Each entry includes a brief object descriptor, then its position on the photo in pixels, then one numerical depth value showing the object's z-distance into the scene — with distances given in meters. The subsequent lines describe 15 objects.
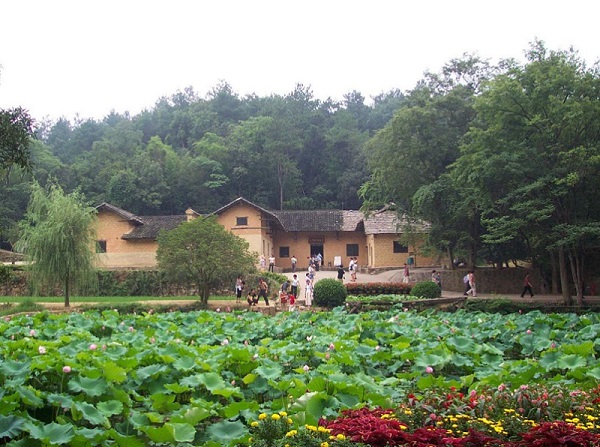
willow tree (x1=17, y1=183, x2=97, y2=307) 23.70
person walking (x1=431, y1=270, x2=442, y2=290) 29.29
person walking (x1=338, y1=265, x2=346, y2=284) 31.30
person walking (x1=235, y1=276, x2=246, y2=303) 24.55
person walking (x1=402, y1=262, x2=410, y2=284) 30.79
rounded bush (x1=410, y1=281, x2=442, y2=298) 23.86
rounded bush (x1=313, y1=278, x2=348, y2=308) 22.47
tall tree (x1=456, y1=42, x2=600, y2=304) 19.98
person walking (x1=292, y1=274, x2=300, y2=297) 24.16
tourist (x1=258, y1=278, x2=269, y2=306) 22.91
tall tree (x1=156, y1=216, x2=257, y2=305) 23.23
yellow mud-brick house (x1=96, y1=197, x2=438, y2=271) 38.00
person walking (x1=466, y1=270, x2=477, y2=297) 25.06
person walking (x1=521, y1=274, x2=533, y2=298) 25.19
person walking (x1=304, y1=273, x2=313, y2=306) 24.83
